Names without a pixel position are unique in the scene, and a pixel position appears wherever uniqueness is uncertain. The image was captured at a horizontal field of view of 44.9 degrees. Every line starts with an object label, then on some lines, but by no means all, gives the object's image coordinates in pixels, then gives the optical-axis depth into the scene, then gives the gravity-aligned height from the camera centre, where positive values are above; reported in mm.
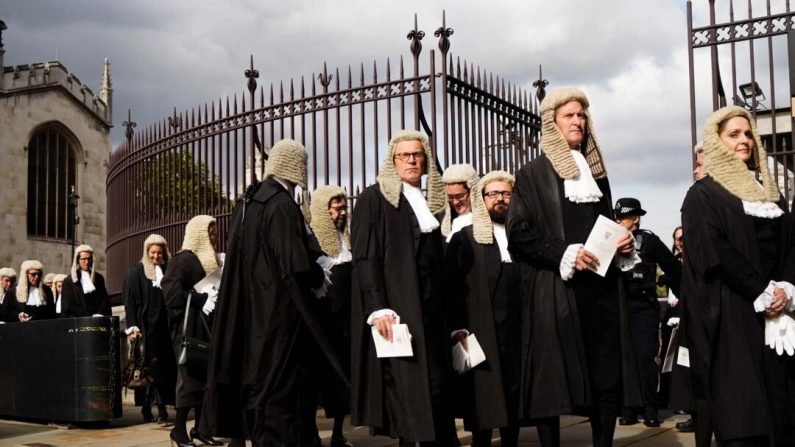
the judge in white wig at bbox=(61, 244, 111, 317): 11133 +293
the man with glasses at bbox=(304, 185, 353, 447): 6930 +218
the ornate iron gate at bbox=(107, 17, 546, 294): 10305 +2055
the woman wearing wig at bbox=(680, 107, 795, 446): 4574 +46
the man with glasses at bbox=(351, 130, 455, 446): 5195 -17
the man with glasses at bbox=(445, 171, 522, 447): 5976 -57
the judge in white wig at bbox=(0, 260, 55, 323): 13070 +234
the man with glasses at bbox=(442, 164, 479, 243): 7039 +853
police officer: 8109 -40
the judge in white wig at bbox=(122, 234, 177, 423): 9188 -7
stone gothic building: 40750 +6849
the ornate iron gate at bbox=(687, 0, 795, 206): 8766 +2361
